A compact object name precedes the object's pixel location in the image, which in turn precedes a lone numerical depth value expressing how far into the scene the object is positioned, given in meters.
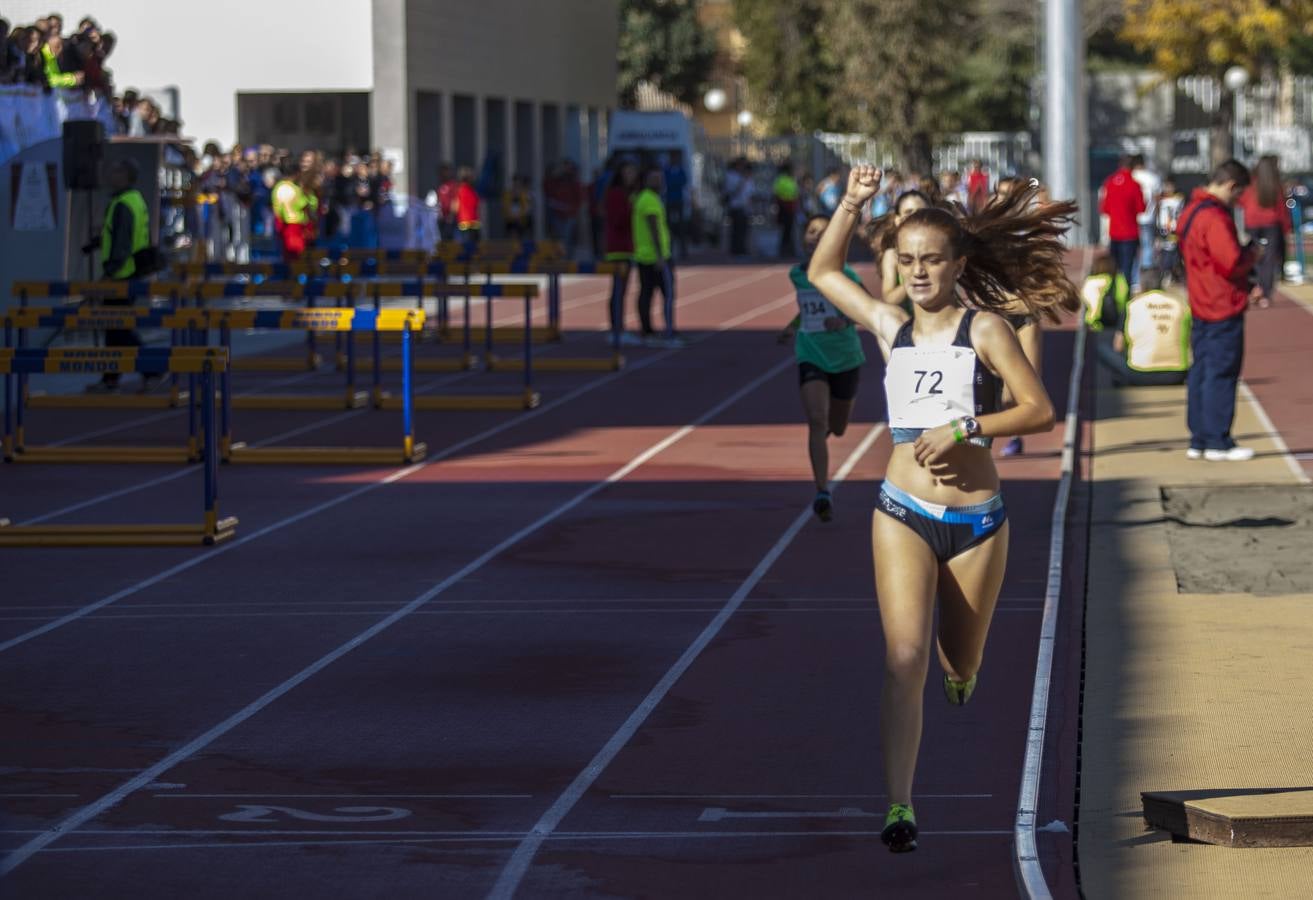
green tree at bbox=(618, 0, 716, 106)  81.81
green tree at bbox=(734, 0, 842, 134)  73.06
